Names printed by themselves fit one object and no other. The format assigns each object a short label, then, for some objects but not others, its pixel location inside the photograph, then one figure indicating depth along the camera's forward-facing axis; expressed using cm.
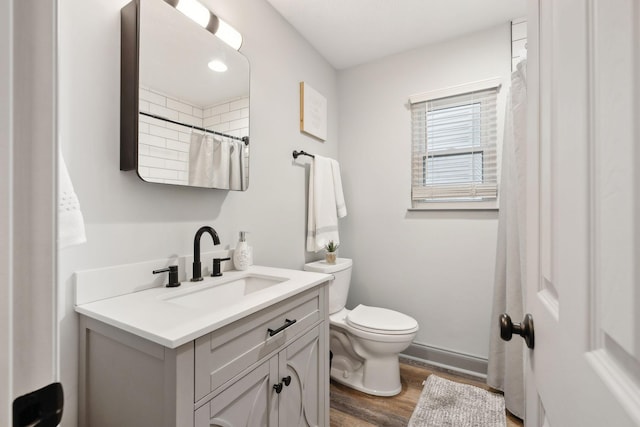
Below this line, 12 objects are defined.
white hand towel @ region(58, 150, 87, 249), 77
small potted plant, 210
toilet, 175
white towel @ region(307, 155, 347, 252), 206
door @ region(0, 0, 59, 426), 24
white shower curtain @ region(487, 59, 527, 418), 150
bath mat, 155
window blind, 201
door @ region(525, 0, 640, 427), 27
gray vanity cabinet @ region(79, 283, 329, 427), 74
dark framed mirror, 106
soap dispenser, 144
